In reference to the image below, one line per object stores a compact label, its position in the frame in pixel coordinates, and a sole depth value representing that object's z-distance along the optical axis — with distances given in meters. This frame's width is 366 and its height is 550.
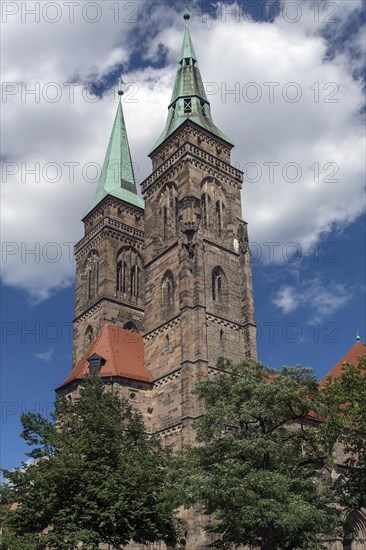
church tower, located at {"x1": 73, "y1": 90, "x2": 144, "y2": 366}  42.45
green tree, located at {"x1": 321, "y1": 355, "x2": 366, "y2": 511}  18.70
